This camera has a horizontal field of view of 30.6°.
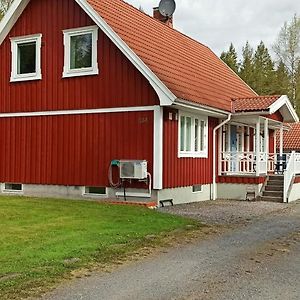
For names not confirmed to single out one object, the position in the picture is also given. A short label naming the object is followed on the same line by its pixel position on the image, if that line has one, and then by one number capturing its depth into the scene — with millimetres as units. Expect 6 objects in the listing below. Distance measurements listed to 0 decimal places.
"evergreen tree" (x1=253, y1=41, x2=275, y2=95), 55625
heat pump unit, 15984
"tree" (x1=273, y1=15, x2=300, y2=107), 50438
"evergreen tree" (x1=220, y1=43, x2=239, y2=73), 63466
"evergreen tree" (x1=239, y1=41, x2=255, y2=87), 58094
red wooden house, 16344
